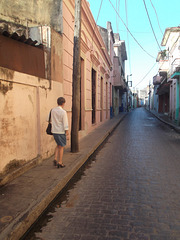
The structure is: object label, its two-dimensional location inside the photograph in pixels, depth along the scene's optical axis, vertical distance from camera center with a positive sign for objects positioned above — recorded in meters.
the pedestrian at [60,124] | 4.71 -0.35
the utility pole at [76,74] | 6.29 +1.03
